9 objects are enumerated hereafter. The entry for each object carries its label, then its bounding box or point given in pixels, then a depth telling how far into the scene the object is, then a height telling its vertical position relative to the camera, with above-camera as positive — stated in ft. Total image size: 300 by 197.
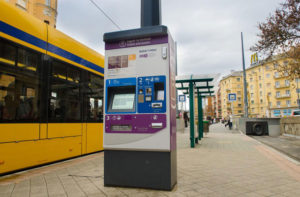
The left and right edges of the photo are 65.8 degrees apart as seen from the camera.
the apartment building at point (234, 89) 291.99 +33.18
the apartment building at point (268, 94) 209.88 +19.82
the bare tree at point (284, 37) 28.07 +9.98
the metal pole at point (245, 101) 77.82 +4.80
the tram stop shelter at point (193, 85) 32.69 +5.09
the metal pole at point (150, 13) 14.56 +6.46
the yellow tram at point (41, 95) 15.47 +1.79
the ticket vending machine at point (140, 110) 12.28 +0.32
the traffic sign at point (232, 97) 65.36 +5.11
